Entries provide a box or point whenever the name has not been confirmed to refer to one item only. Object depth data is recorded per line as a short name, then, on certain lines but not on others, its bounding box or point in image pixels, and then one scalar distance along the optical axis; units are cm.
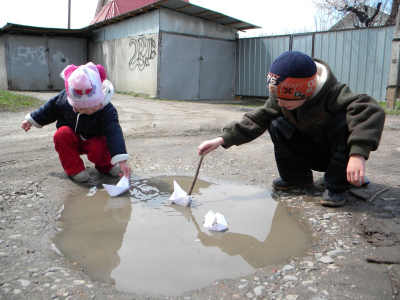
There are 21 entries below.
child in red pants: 254
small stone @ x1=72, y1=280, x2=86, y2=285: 145
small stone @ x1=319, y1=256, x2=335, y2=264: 163
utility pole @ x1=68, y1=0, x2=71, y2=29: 2472
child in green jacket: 193
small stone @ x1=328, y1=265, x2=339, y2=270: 157
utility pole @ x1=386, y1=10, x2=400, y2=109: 765
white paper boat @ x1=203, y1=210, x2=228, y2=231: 200
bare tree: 1761
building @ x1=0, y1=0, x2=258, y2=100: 1052
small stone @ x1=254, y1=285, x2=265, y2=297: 140
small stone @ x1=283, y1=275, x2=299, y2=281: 149
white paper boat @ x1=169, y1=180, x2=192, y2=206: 235
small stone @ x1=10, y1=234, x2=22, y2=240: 183
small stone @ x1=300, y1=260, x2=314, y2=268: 160
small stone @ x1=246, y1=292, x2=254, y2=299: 137
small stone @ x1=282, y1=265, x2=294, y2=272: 158
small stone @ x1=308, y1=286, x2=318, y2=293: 140
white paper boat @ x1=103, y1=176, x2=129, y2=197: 250
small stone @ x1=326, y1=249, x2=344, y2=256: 171
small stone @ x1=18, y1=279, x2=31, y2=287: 142
